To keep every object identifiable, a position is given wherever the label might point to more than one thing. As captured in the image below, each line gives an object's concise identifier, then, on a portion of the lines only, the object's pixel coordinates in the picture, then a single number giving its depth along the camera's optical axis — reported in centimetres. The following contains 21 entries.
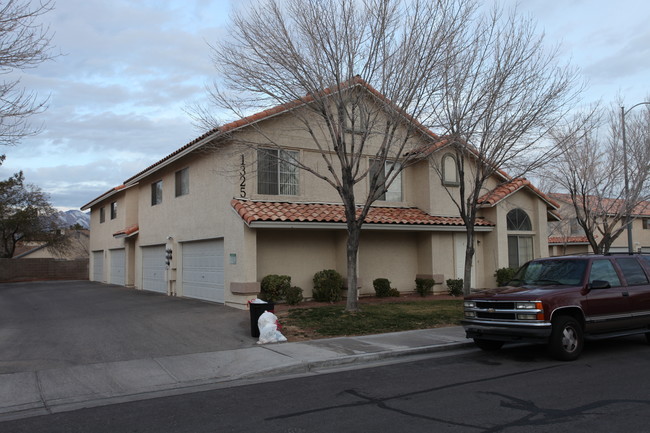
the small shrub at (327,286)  1680
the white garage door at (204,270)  1745
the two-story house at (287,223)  1631
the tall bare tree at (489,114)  1407
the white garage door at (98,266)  3330
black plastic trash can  1126
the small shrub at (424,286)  1930
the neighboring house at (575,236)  3146
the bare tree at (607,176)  1930
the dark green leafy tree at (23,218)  4116
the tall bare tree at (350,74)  1327
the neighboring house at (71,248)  5047
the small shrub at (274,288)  1594
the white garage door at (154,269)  2264
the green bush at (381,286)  1853
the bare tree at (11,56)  881
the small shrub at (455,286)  1956
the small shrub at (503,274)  2043
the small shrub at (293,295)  1606
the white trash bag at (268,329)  1087
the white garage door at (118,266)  2858
